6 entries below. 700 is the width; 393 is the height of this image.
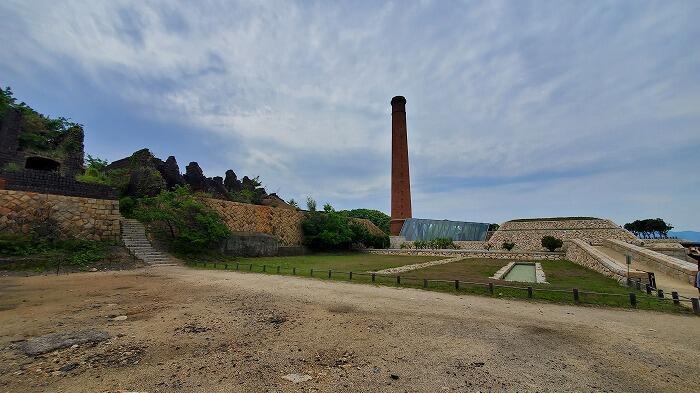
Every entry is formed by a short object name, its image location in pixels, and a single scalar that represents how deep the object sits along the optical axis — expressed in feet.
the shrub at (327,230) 109.60
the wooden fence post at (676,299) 27.25
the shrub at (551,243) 96.37
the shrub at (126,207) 69.26
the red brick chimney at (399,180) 146.30
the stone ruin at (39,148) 66.18
